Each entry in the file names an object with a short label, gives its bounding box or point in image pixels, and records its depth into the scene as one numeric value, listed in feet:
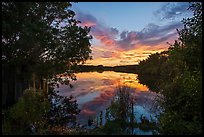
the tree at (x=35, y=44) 18.04
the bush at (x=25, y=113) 17.35
